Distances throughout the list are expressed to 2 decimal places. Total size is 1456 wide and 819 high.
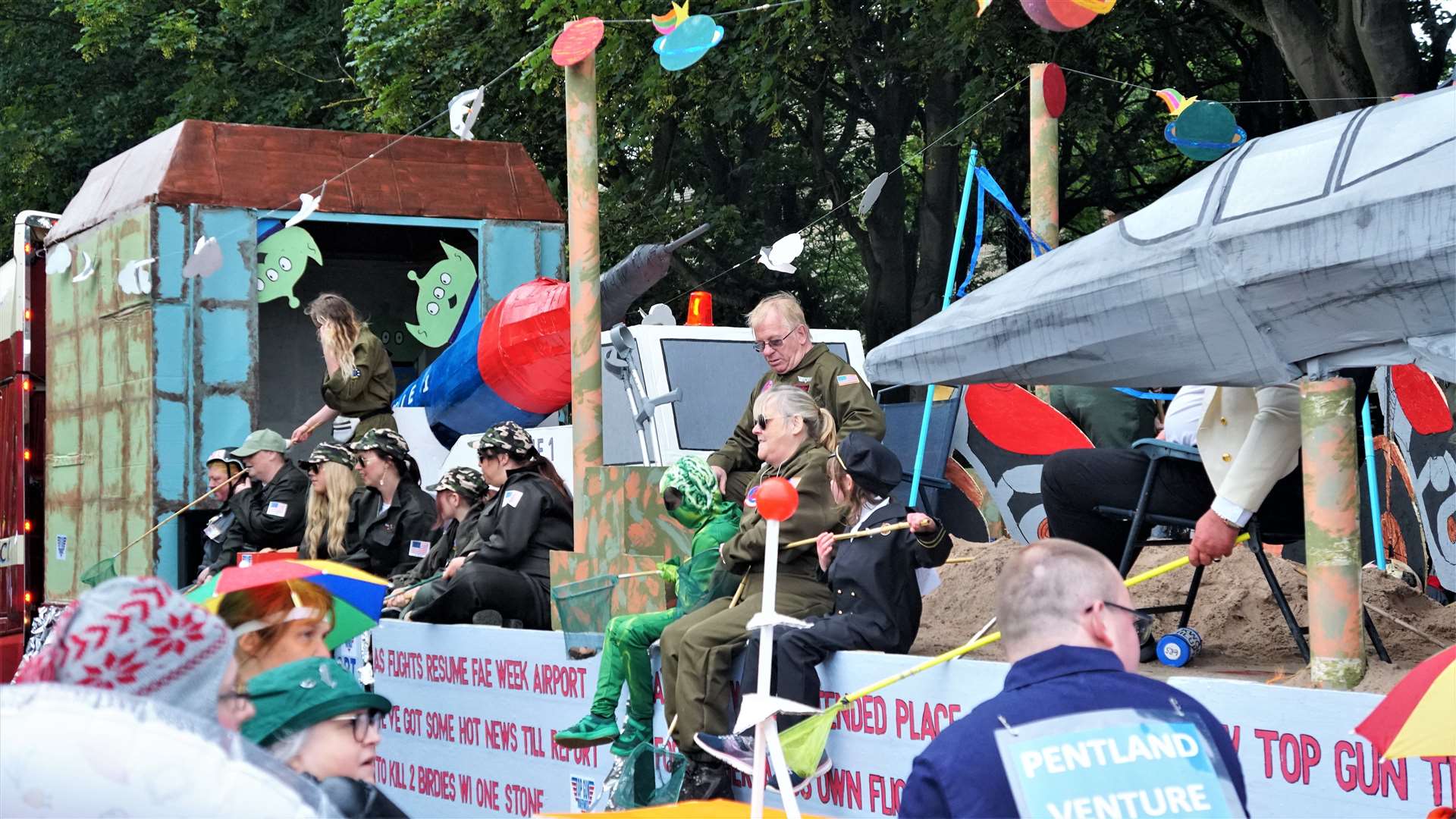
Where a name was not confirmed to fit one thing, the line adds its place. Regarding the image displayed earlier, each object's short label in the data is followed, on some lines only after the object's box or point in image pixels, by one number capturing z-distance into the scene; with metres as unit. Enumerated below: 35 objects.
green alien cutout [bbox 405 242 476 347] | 23.87
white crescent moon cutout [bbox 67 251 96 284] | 22.94
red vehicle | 25.22
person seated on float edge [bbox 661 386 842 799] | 11.44
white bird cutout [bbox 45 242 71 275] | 23.91
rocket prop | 20.48
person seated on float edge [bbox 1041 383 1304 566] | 9.82
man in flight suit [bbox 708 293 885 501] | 13.22
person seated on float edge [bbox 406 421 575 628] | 15.27
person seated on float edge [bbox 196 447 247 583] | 20.03
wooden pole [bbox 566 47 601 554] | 14.79
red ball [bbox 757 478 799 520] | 8.98
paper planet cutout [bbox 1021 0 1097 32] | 13.68
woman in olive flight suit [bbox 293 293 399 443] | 20.41
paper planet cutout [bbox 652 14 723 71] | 15.27
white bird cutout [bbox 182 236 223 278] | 21.09
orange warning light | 19.81
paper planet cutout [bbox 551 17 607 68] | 14.58
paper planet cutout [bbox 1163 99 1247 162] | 16.09
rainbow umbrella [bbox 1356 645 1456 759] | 5.55
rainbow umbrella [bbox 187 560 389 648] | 7.07
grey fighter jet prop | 8.11
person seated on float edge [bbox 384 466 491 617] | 17.28
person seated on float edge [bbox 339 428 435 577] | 18.20
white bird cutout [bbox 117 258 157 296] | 21.14
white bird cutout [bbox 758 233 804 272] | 17.81
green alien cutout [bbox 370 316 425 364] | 28.19
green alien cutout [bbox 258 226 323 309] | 22.39
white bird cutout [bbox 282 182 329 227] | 21.66
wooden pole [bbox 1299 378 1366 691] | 8.83
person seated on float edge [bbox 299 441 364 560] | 18.55
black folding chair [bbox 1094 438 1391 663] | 10.11
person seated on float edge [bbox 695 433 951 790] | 10.83
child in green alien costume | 12.58
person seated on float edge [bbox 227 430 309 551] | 20.11
